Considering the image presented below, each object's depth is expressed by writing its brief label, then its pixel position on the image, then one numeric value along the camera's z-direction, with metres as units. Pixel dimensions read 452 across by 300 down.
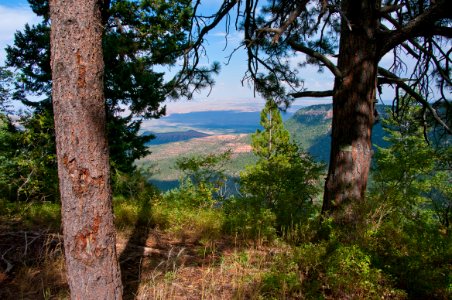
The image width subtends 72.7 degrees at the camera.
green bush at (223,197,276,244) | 4.50
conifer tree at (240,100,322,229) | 6.47
